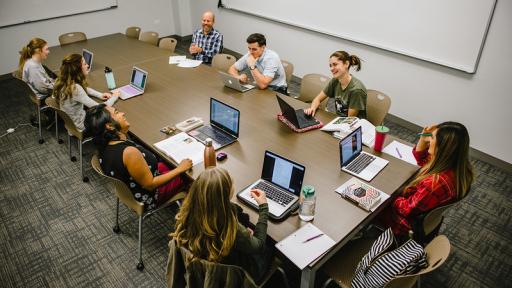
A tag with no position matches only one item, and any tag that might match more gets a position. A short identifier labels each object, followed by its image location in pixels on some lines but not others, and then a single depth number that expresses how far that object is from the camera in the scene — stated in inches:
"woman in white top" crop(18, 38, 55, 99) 161.0
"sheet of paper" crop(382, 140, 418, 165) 106.3
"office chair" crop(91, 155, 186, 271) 100.3
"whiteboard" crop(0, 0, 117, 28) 231.6
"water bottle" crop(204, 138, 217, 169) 100.7
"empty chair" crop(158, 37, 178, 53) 206.5
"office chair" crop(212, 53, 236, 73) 179.3
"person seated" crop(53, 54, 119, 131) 138.0
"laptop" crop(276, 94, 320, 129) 118.1
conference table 85.4
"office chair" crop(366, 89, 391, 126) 130.6
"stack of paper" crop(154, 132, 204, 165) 108.2
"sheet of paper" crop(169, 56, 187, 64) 180.5
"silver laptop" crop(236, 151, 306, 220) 87.3
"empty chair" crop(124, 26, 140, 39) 227.1
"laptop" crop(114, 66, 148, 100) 146.4
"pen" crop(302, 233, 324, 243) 79.6
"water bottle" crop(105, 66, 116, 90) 149.5
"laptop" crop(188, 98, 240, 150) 113.1
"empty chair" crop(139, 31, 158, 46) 220.8
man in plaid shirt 195.5
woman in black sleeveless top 96.8
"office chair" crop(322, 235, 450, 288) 70.7
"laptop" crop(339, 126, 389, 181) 98.6
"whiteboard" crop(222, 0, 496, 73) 148.6
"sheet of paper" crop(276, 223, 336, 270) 76.0
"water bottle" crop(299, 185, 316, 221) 82.6
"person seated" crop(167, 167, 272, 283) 68.5
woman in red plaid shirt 86.4
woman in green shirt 127.3
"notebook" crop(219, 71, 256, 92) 146.6
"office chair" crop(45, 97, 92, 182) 134.0
